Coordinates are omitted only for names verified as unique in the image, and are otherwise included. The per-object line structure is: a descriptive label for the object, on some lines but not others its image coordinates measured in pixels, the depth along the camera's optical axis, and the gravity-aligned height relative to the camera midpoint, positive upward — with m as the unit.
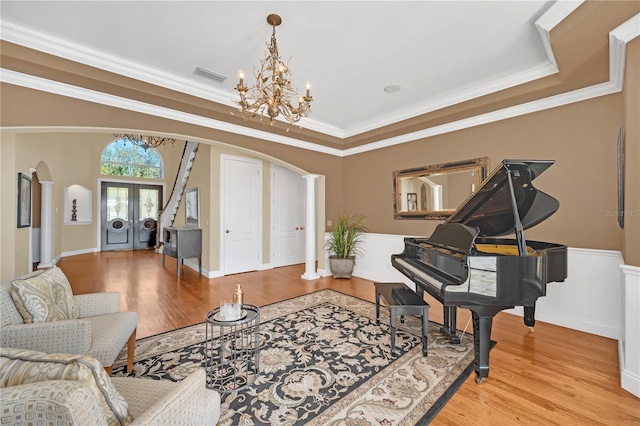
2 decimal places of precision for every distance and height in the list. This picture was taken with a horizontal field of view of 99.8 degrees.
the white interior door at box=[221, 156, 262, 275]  5.62 +0.06
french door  9.20 +0.06
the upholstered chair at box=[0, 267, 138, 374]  1.60 -0.66
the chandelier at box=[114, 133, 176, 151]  7.13 +2.12
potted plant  5.31 -0.61
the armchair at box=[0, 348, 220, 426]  0.67 -0.49
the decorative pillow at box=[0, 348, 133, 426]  0.80 -0.46
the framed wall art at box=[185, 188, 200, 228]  6.02 +0.20
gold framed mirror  4.01 +0.45
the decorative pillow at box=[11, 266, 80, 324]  1.68 -0.53
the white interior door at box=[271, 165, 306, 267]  6.49 -0.04
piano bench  2.46 -0.86
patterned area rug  1.77 -1.28
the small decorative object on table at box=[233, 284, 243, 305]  2.15 -0.64
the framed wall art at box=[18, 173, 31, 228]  4.55 +0.30
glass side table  2.00 -1.27
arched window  9.34 +2.02
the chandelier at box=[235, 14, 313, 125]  2.30 +1.09
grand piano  2.03 -0.39
